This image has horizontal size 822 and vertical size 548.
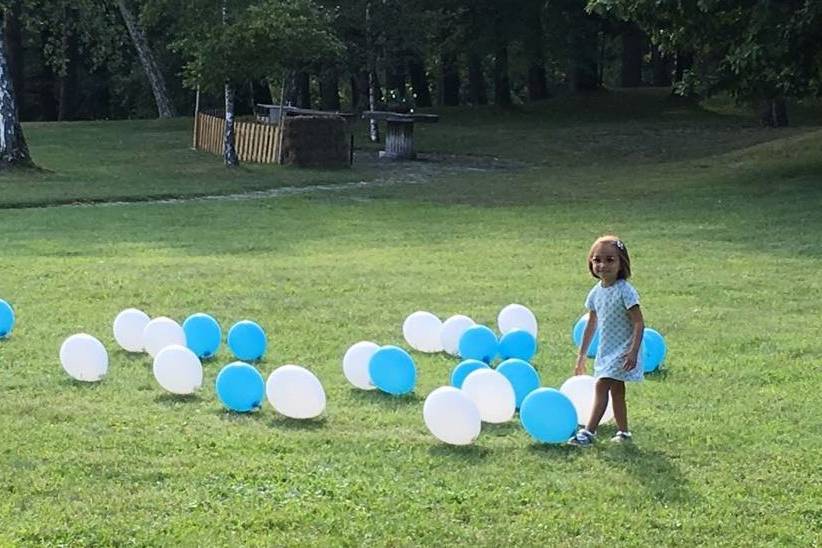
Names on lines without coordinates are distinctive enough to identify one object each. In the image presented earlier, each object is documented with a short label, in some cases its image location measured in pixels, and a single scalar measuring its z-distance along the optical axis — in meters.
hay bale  27.34
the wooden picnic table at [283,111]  30.74
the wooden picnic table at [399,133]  29.69
